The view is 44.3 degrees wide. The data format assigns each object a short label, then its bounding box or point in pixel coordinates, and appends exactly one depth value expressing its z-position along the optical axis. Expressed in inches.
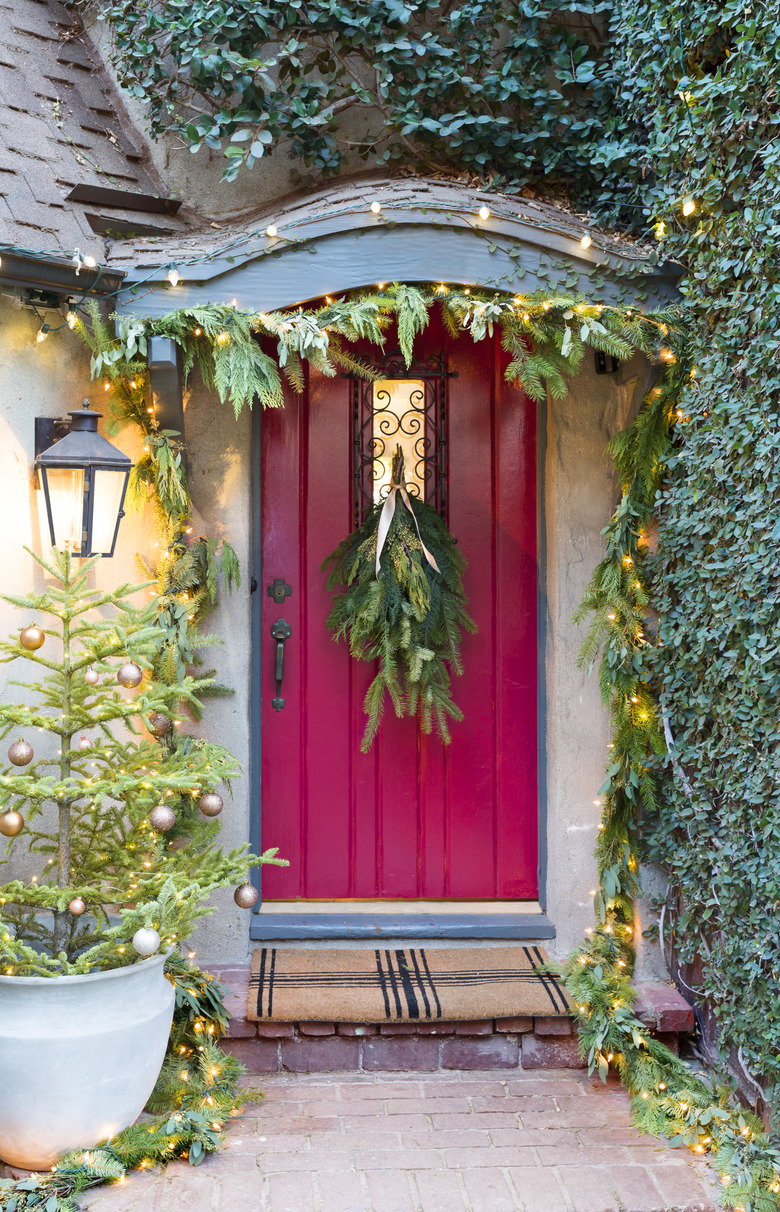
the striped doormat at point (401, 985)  135.4
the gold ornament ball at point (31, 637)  117.3
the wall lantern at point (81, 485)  118.8
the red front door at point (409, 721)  159.6
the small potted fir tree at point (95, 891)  110.0
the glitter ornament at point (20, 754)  116.3
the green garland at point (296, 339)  126.4
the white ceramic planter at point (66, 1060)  109.0
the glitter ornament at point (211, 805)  129.0
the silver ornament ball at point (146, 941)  108.5
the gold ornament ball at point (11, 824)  113.2
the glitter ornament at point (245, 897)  127.6
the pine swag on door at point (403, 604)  146.8
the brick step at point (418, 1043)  137.1
